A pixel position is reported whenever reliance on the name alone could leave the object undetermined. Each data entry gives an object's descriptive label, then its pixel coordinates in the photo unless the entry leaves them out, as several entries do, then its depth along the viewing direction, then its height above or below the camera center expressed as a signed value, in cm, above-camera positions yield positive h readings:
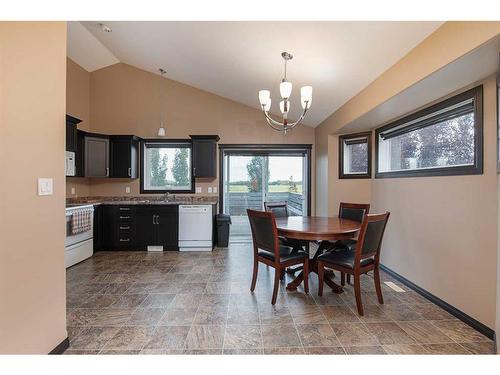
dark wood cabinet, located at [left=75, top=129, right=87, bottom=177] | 427 +52
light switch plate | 158 +0
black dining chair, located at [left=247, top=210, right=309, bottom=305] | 250 -71
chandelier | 233 +88
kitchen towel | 362 -54
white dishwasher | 451 -81
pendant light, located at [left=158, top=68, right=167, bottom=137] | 504 +146
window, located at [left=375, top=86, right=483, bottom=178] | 218 +53
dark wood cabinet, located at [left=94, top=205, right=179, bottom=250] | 446 -74
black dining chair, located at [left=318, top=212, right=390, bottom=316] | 228 -72
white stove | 357 -90
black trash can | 477 -89
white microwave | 409 +37
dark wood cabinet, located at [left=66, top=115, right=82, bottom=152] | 372 +81
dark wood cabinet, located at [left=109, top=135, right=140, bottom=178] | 468 +59
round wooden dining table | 244 -45
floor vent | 284 -119
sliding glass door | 521 +12
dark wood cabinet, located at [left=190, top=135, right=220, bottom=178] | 481 +61
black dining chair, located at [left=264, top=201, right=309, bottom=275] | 314 -69
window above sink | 514 +40
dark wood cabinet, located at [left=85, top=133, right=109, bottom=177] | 438 +56
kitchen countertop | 465 -28
